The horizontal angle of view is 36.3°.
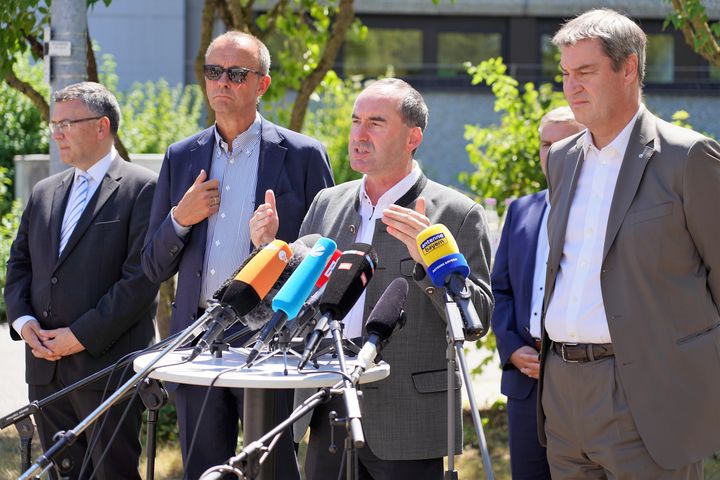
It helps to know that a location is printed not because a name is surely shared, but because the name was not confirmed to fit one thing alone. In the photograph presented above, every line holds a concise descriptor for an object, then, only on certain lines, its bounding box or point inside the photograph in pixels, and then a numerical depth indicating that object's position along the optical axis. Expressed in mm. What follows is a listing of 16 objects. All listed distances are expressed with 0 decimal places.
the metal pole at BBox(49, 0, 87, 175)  6633
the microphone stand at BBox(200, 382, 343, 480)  2834
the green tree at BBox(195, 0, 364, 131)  8023
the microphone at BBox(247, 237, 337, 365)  3416
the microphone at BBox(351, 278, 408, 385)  3281
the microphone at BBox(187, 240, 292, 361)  3451
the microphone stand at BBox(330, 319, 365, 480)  2902
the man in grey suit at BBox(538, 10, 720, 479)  3771
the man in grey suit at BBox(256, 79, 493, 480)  4309
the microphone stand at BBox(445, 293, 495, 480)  3115
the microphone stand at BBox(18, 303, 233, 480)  3205
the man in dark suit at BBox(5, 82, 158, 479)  5582
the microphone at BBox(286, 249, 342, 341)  3570
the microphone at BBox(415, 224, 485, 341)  3439
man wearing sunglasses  4918
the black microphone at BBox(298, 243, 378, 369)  3385
